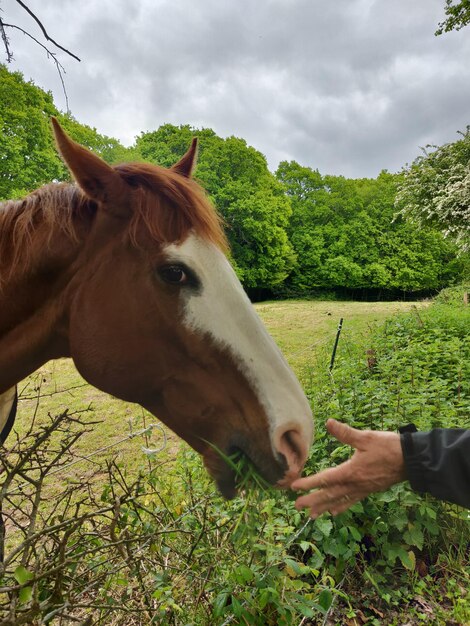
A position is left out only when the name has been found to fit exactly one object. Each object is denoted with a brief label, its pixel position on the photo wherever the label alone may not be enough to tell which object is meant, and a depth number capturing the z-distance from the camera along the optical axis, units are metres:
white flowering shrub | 10.27
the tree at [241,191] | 22.00
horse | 1.19
